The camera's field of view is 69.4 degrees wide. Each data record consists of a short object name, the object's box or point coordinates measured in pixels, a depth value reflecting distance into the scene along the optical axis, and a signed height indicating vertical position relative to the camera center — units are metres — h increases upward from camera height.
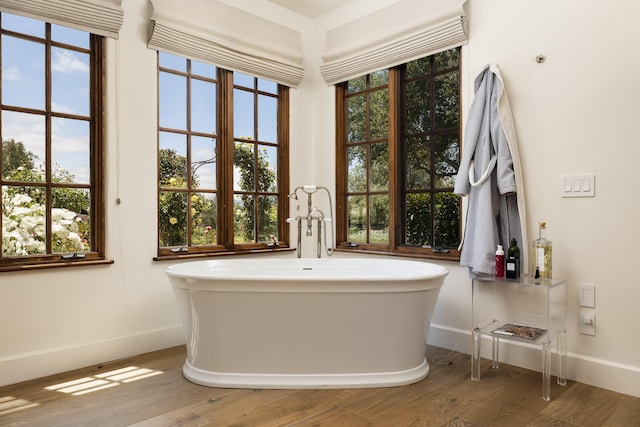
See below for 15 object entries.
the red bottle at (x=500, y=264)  2.66 -0.29
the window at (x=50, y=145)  2.63 +0.44
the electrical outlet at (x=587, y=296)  2.54 -0.46
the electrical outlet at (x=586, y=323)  2.54 -0.61
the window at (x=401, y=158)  3.26 +0.43
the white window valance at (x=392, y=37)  3.12 +1.33
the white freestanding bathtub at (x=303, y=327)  2.42 -0.60
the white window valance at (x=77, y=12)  2.58 +1.20
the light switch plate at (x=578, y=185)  2.53 +0.15
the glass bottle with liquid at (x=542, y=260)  2.57 -0.26
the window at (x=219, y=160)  3.31 +0.43
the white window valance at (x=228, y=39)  3.17 +1.34
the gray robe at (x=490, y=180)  2.74 +0.20
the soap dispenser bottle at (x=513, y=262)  2.59 -0.28
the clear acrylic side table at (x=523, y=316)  2.44 -0.62
